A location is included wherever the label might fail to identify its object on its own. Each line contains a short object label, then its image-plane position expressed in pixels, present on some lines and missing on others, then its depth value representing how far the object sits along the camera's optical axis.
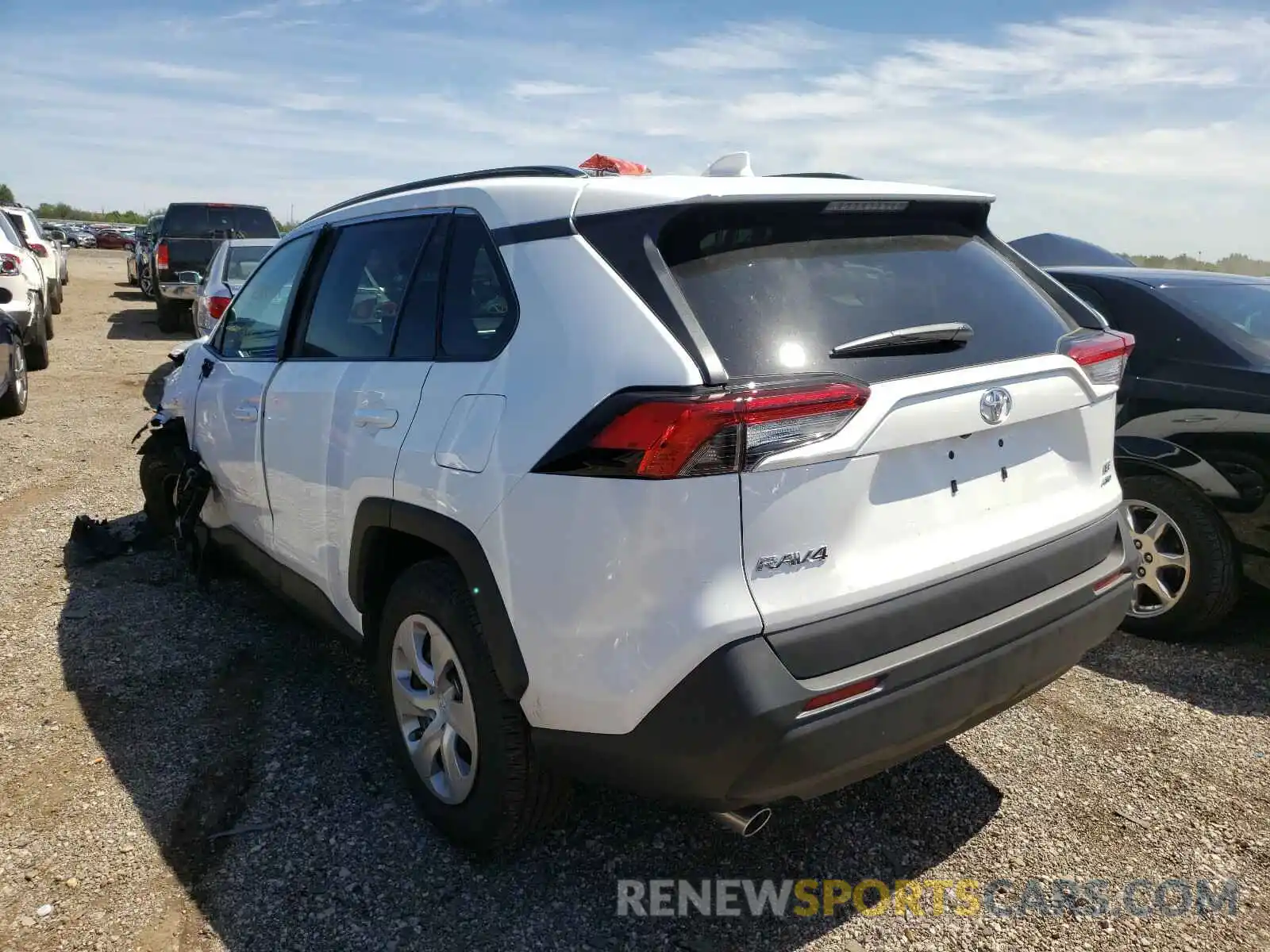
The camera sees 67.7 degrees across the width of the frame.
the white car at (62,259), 17.90
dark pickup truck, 14.65
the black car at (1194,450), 3.81
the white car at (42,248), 14.07
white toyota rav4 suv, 1.98
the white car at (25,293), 9.74
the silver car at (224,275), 9.05
